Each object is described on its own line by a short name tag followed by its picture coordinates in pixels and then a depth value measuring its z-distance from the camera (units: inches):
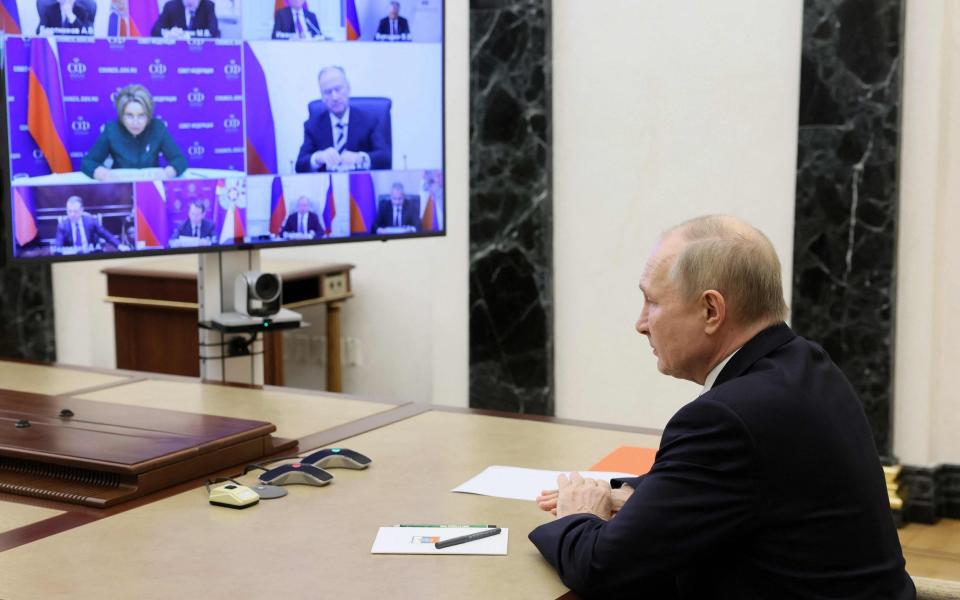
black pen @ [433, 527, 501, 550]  73.4
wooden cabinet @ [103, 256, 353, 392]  197.3
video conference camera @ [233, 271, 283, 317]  126.1
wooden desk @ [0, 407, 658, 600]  67.1
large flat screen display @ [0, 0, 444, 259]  105.5
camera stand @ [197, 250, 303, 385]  126.9
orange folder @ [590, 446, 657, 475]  91.8
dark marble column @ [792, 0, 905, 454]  155.4
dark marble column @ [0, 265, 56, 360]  207.5
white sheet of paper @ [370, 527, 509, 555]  73.0
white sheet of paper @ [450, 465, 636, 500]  85.3
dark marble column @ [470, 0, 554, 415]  177.6
